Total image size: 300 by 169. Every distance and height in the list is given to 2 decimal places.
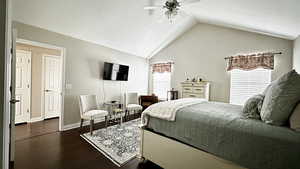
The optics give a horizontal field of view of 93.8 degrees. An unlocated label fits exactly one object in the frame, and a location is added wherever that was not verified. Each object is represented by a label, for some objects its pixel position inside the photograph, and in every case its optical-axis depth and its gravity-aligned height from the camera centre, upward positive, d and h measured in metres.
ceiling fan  2.58 +1.48
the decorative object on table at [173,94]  5.12 -0.41
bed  1.19 -0.60
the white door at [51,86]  4.45 -0.16
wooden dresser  4.20 -0.18
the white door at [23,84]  3.82 -0.10
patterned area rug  2.38 -1.23
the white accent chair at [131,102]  4.35 -0.66
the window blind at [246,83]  3.60 +0.04
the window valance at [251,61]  3.46 +0.61
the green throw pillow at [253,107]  1.56 -0.26
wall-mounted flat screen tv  4.26 +0.34
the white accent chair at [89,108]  3.25 -0.68
